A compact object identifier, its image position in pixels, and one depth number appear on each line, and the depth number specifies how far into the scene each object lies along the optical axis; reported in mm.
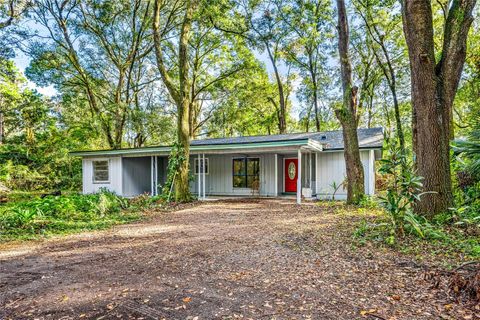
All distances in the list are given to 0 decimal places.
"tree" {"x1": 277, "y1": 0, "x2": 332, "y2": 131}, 18984
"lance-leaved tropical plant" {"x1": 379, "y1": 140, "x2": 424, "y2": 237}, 5047
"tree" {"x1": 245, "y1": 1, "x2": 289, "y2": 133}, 18156
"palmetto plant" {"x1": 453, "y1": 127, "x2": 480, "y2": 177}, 3854
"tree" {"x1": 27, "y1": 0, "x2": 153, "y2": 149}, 17984
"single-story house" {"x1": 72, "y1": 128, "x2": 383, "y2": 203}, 13211
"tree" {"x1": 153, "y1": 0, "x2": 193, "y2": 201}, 11922
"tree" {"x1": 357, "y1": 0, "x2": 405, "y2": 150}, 17422
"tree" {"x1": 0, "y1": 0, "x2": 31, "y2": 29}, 16250
